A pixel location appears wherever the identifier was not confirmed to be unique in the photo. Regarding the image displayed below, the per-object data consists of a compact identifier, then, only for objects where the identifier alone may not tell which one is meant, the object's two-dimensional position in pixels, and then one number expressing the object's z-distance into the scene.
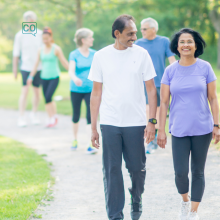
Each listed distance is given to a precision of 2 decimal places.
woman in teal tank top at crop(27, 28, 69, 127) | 17.16
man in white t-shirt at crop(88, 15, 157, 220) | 7.09
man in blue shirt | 12.41
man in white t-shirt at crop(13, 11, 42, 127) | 18.73
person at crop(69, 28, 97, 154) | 12.80
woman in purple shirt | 7.00
